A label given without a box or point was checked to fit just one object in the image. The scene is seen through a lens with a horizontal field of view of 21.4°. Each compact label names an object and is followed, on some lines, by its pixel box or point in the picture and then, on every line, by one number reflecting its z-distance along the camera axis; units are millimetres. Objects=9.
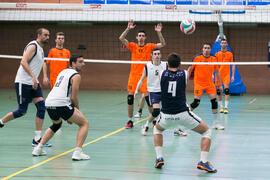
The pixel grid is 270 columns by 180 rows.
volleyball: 17396
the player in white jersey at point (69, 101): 9822
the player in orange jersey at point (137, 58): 14905
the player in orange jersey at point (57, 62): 15489
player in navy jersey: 8935
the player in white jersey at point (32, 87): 11395
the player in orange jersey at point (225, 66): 19735
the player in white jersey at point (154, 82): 13326
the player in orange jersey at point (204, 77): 14699
